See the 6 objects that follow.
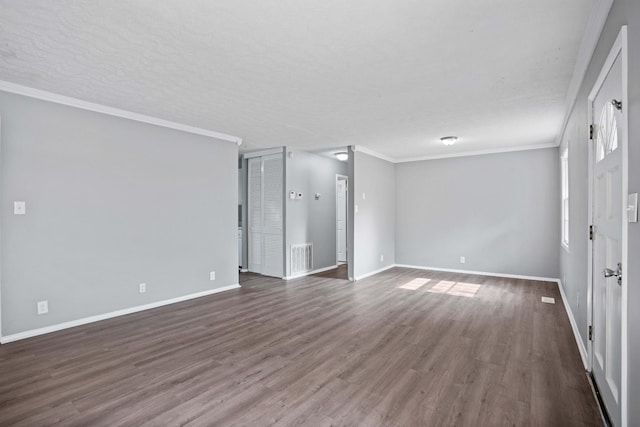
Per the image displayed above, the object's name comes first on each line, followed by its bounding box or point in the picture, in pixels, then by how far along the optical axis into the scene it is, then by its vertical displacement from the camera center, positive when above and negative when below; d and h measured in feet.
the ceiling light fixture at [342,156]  22.23 +4.08
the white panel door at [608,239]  5.70 -0.58
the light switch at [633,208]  4.68 +0.04
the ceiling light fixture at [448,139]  17.37 +3.88
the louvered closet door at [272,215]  20.58 -0.15
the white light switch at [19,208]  10.63 +0.21
